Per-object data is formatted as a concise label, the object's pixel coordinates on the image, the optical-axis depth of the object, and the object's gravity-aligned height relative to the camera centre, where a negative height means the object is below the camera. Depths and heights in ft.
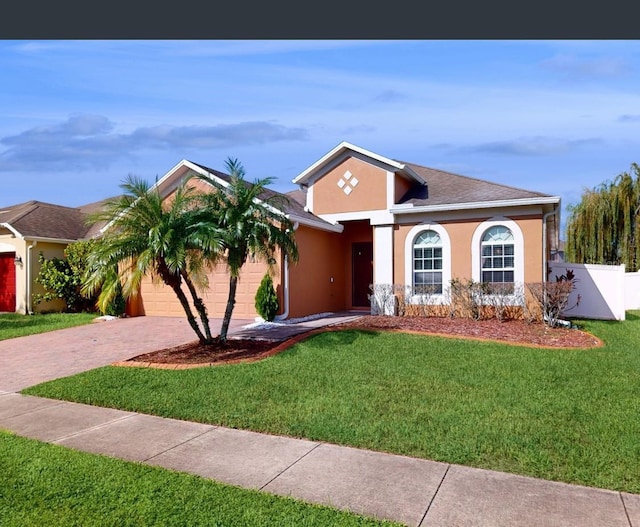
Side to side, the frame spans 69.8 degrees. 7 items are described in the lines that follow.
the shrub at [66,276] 61.00 -1.44
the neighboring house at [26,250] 61.46 +2.10
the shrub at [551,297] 40.32 -3.08
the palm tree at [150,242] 29.84 +1.53
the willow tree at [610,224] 72.13 +6.13
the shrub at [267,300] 45.34 -3.59
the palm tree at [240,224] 32.22 +2.86
